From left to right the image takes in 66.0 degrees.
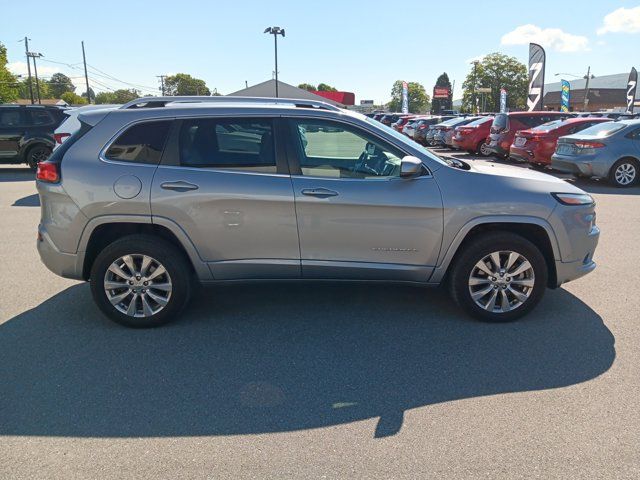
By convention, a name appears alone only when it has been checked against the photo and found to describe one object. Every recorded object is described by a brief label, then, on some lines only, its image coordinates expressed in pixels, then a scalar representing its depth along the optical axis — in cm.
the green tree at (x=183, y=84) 12159
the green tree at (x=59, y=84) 13908
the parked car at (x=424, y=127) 2391
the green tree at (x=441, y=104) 9569
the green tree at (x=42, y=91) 11824
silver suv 394
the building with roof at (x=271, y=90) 6431
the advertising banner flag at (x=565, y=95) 3897
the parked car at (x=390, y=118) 3282
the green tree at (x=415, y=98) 14571
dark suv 1365
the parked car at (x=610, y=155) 1083
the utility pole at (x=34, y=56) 6838
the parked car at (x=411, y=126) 2502
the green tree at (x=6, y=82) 5597
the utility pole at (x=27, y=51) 6671
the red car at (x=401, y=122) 2816
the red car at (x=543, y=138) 1283
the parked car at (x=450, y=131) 1844
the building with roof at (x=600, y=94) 7281
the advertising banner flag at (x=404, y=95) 5397
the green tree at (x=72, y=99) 10245
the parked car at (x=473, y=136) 1714
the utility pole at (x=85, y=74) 5963
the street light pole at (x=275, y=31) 4284
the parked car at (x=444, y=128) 1991
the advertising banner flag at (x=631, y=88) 3794
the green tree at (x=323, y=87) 15750
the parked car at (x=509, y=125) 1505
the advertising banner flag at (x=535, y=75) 2567
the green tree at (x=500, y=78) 8575
